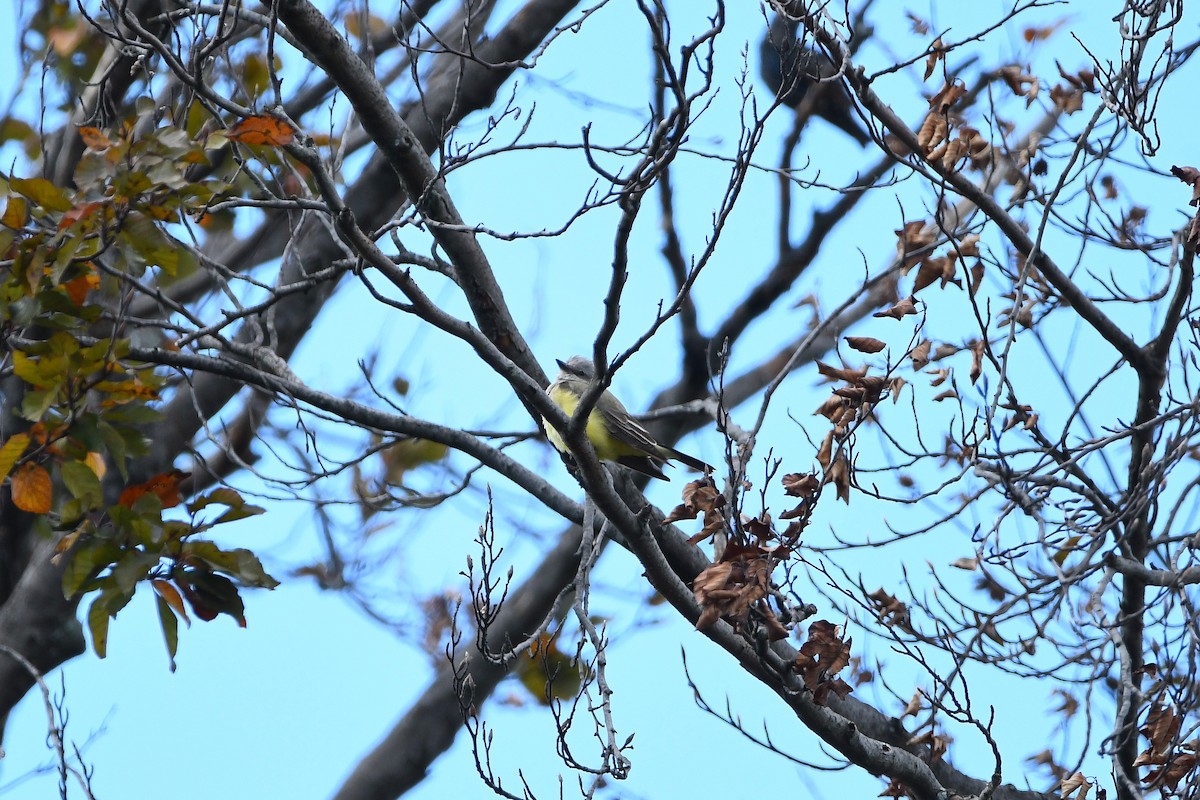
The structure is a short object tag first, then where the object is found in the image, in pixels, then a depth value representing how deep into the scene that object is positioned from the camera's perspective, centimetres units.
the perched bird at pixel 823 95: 1565
